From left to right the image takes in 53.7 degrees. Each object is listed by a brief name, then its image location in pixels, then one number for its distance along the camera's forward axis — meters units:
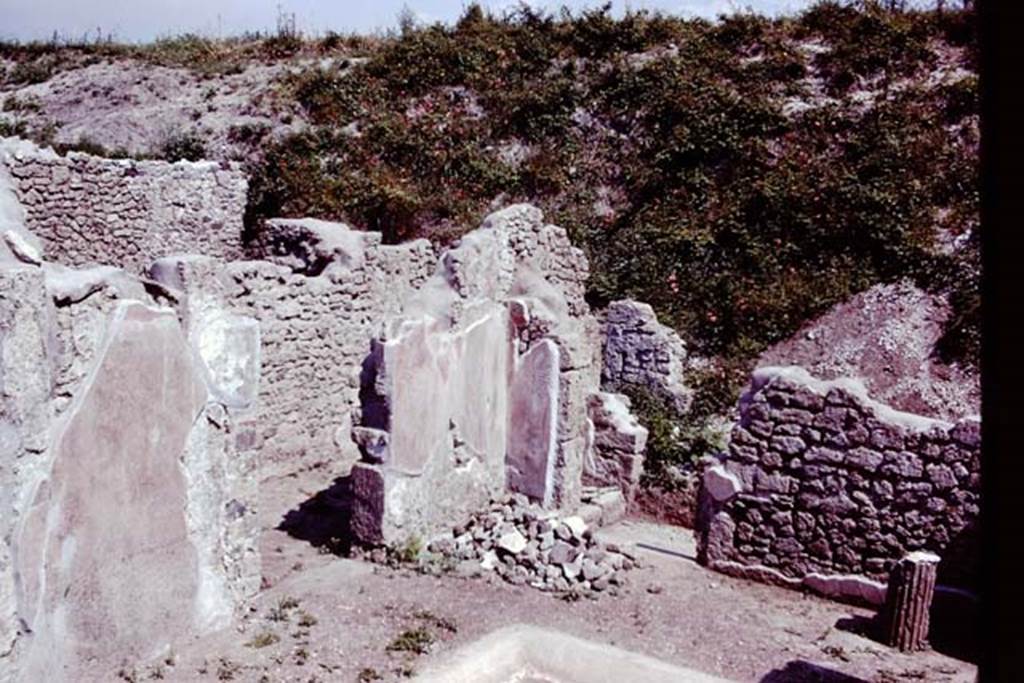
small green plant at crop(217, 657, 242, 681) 6.13
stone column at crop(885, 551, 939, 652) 7.34
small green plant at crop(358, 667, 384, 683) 6.32
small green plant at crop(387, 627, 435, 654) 6.81
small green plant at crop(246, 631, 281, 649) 6.61
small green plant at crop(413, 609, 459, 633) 7.24
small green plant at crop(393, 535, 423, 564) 8.44
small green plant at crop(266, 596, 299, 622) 7.07
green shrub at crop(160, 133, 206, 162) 21.19
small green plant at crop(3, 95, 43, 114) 23.29
